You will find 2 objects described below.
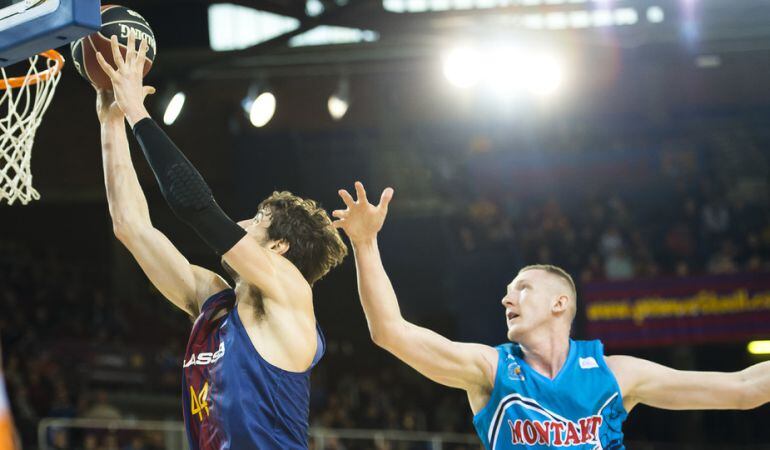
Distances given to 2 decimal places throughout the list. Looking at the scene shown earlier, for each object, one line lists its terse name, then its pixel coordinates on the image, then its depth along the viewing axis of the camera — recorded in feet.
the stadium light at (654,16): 48.37
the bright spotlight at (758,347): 47.81
